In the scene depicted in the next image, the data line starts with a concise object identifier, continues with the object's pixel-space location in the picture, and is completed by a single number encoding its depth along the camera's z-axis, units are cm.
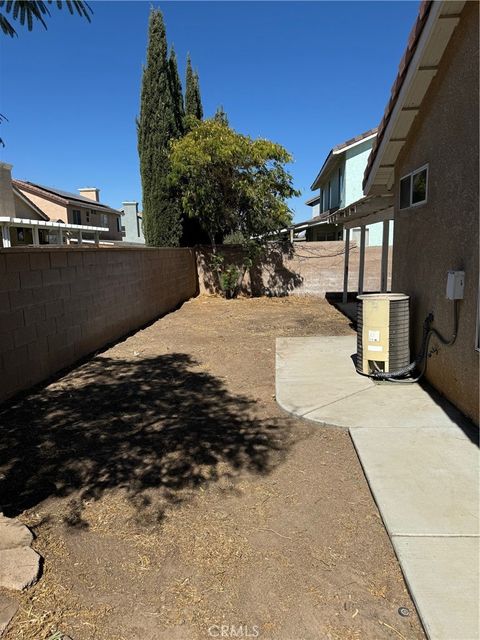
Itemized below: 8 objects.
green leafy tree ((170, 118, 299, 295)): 1508
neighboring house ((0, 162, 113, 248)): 1894
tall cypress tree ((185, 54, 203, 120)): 2077
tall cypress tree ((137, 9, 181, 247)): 1706
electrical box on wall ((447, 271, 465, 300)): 455
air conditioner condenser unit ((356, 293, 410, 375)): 596
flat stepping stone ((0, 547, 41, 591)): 253
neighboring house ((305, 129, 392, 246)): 2097
